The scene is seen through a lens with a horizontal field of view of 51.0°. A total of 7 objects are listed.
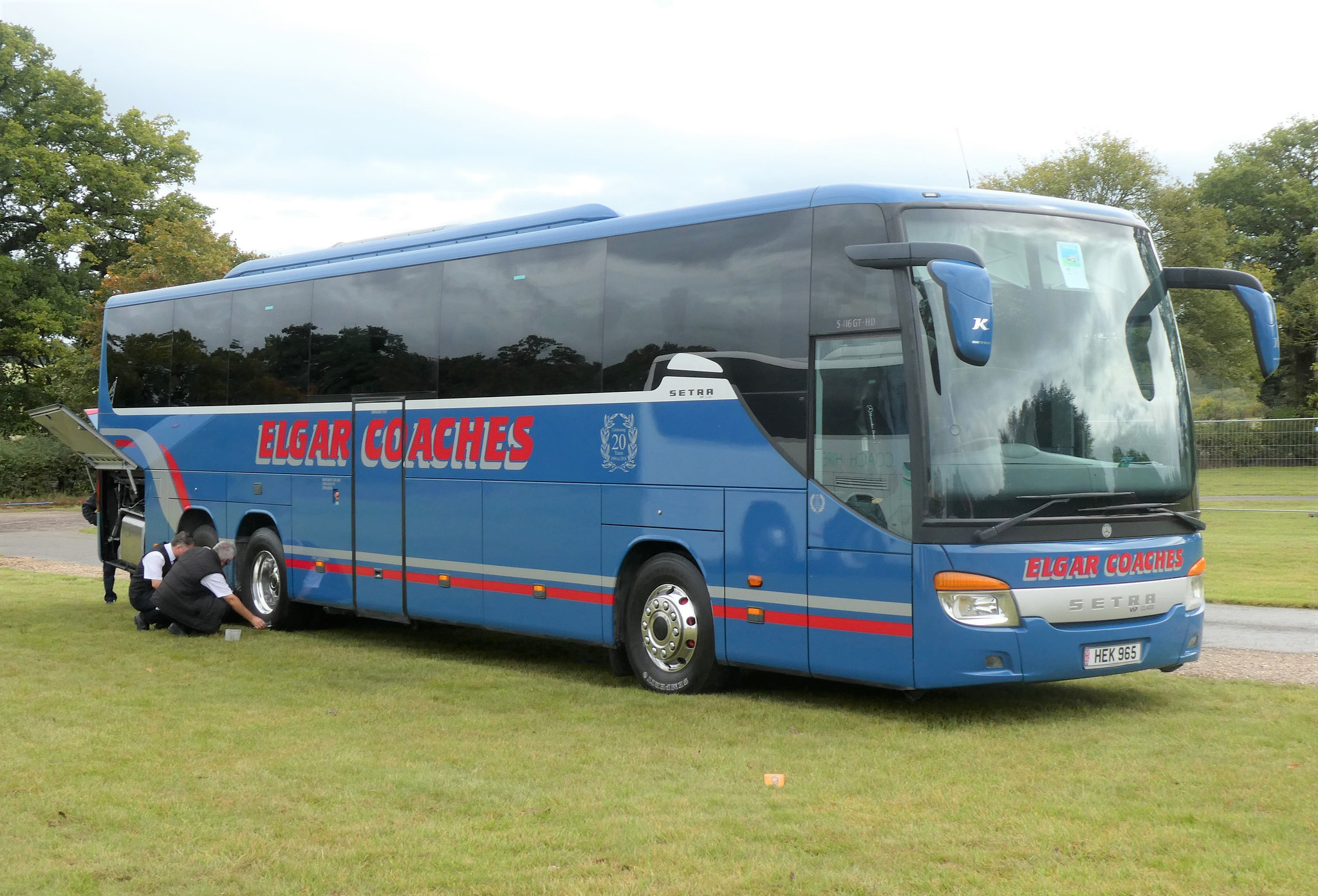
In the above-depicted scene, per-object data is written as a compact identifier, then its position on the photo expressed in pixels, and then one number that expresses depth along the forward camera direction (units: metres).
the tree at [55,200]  47.62
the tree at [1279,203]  65.94
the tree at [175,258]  38.94
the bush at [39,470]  45.12
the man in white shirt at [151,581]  14.86
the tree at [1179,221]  51.53
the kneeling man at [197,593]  14.23
